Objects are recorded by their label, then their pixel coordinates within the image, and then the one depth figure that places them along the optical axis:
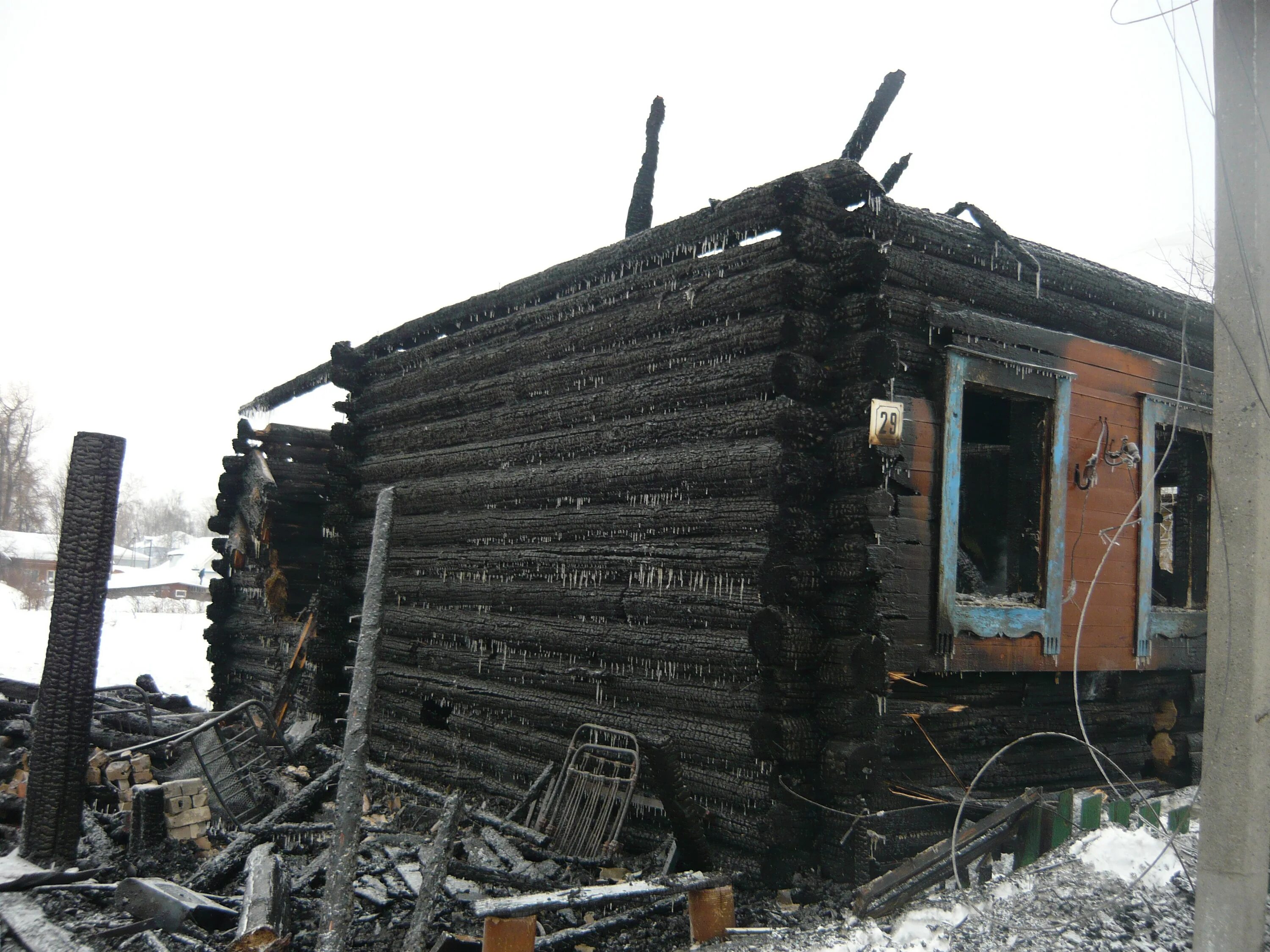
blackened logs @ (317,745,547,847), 5.65
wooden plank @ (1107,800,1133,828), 5.65
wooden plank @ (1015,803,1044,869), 5.37
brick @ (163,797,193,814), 6.20
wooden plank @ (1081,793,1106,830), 5.44
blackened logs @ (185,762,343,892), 5.29
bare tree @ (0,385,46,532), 53.72
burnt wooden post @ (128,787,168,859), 5.85
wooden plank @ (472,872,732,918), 4.06
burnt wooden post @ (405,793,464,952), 4.21
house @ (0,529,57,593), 41.12
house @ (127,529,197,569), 82.62
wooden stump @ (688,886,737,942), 4.60
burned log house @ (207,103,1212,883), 5.44
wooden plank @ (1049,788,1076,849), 5.36
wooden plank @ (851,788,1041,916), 4.63
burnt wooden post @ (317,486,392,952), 3.69
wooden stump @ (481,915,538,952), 4.10
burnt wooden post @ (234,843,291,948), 4.20
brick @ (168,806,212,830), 6.20
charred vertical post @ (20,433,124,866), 4.68
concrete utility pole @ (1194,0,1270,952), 3.53
